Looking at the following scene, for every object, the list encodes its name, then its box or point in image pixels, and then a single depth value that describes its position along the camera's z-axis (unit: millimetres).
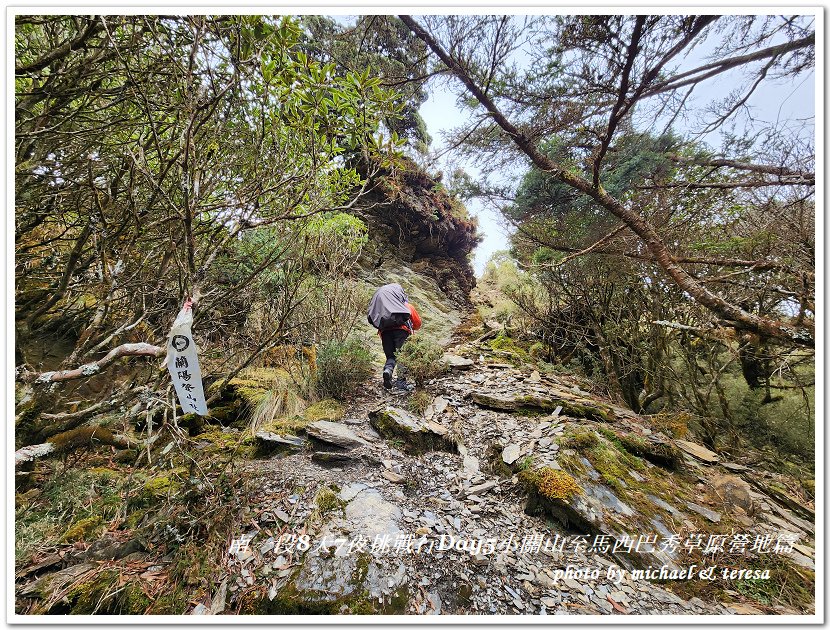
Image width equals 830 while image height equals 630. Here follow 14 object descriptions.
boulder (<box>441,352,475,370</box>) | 4875
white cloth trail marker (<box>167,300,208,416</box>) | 1333
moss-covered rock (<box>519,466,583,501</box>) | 2170
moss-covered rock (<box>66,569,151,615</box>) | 1379
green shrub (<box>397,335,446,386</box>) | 4422
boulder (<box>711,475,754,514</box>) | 2479
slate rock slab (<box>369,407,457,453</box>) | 2996
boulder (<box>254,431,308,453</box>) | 2631
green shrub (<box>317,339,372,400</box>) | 3842
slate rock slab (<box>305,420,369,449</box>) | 2715
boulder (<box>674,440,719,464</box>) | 3234
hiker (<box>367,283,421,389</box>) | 4285
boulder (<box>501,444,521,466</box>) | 2648
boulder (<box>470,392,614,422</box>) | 3529
